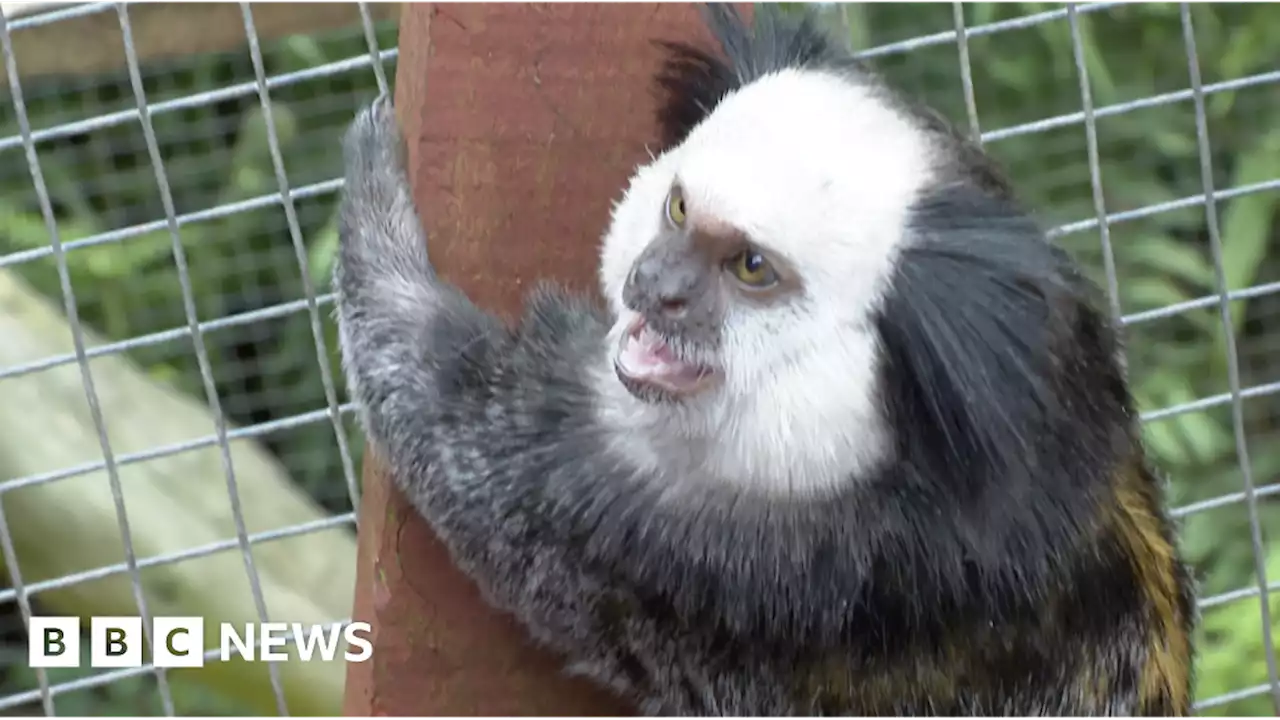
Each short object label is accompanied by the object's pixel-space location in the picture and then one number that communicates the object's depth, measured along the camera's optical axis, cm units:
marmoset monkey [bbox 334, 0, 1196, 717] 76
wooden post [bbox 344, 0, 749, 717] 78
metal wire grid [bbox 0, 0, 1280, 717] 80
